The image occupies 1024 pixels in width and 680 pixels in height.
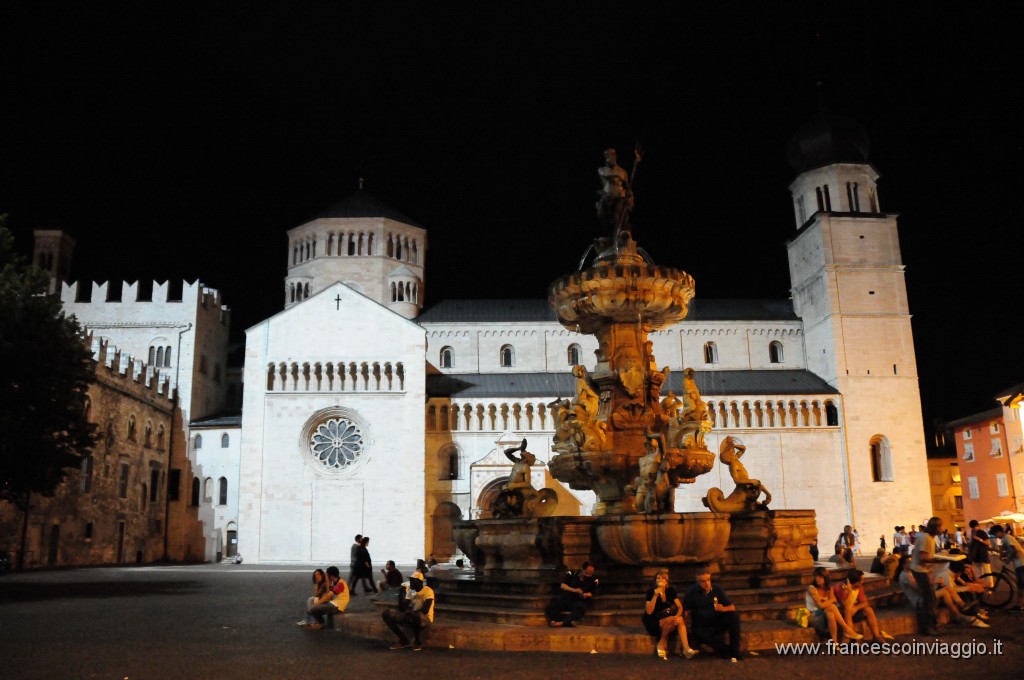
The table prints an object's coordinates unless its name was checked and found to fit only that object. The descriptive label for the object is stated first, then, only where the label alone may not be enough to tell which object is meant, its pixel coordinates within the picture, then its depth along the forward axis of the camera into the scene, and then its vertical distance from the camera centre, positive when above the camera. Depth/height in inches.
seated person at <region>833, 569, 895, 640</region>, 385.1 -48.3
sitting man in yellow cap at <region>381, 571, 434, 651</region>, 401.7 -50.8
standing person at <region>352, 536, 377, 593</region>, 743.7 -47.7
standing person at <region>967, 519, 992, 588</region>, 558.6 -35.9
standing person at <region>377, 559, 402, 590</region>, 665.0 -52.9
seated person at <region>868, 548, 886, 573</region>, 679.0 -53.2
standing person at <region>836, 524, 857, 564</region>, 751.7 -46.8
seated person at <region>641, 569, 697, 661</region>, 361.7 -49.1
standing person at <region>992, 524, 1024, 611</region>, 498.0 -35.8
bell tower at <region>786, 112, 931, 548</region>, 1759.4 +421.9
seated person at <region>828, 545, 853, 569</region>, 750.5 -52.2
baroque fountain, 466.9 +22.7
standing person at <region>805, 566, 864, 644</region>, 378.0 -49.3
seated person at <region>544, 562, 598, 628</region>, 406.3 -48.0
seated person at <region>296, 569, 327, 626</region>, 489.1 -44.5
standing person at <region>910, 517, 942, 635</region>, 409.7 -40.1
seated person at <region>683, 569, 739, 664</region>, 358.9 -49.4
